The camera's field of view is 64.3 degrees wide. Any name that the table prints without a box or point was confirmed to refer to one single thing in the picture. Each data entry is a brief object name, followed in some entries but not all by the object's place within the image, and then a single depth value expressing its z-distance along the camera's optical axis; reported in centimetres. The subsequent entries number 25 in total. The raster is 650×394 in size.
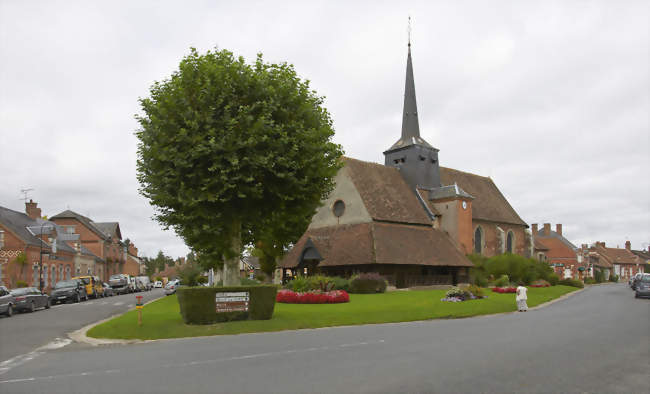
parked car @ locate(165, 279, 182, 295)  4806
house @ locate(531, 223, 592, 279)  8688
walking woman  2450
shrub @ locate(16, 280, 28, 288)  4016
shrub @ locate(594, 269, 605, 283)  8712
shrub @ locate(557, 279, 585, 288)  5381
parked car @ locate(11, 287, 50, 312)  2748
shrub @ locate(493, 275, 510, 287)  3978
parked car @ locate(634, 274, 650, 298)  3359
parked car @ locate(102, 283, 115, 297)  4747
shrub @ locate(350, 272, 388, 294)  3341
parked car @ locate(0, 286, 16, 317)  2539
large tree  1744
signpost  1733
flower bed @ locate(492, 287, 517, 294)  3684
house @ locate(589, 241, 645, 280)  10412
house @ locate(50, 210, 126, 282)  6706
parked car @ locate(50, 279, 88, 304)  3606
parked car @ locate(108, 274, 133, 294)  5319
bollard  1695
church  3828
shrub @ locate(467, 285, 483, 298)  2944
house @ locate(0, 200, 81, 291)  4172
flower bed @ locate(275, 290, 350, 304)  2623
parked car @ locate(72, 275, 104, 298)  4278
